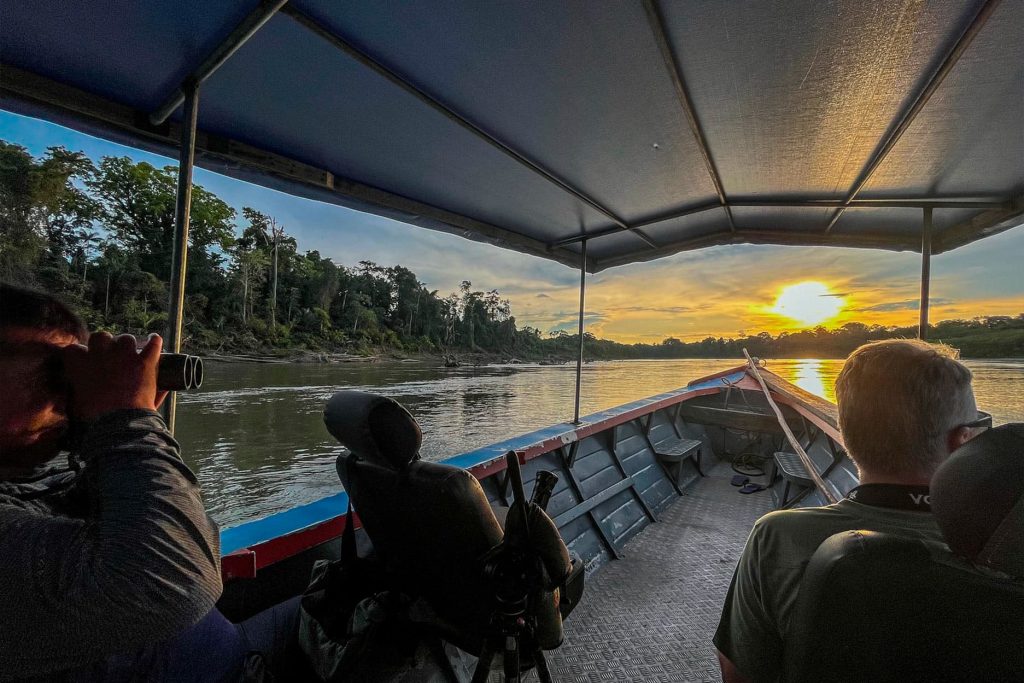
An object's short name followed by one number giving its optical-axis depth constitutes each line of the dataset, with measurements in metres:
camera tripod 1.03
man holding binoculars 0.54
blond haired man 0.82
